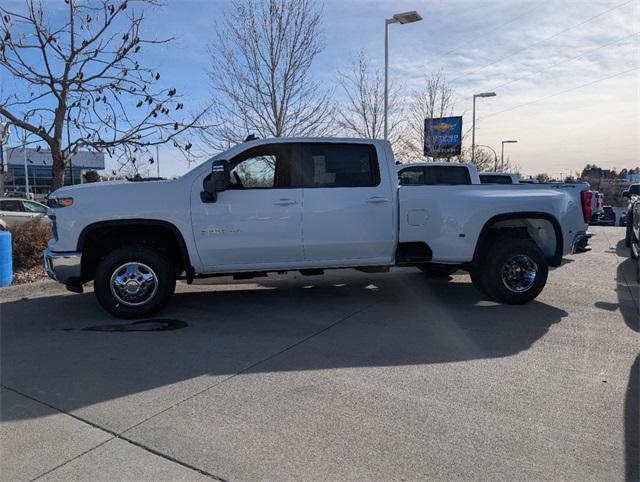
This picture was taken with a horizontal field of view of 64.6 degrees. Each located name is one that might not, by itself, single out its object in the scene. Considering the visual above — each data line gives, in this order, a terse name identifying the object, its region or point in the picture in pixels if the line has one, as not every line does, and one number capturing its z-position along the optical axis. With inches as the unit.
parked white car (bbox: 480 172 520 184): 586.0
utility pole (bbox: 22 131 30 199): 379.9
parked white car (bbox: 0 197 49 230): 627.5
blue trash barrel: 302.0
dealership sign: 935.0
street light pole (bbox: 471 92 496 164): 1032.8
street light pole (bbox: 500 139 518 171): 1740.4
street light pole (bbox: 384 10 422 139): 593.2
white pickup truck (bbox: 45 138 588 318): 225.0
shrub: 346.9
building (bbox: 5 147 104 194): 2378.2
